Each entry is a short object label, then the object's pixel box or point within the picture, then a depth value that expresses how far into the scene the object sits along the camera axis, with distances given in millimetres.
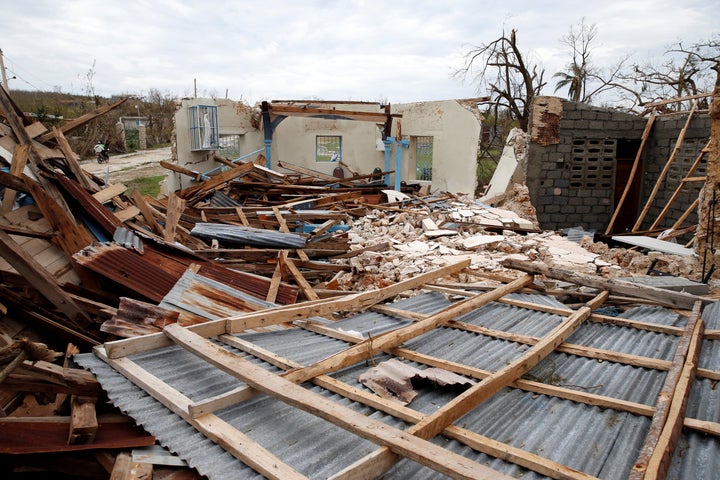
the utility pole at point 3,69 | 16638
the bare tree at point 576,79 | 23953
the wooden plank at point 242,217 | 10672
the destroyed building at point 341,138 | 16344
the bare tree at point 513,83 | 21469
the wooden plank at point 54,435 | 2398
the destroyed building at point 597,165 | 12906
